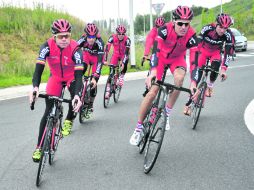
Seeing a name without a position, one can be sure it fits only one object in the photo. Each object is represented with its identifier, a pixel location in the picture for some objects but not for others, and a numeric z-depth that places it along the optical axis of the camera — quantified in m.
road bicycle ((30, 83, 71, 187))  5.38
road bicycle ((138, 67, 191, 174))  5.60
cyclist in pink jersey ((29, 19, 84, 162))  5.81
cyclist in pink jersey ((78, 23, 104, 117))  8.89
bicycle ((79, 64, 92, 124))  9.13
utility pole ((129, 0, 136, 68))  20.64
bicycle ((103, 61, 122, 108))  10.88
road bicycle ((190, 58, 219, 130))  8.36
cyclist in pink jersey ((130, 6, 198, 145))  6.35
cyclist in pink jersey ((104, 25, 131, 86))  11.68
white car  32.38
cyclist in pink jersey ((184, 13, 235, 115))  8.46
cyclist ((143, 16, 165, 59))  11.09
